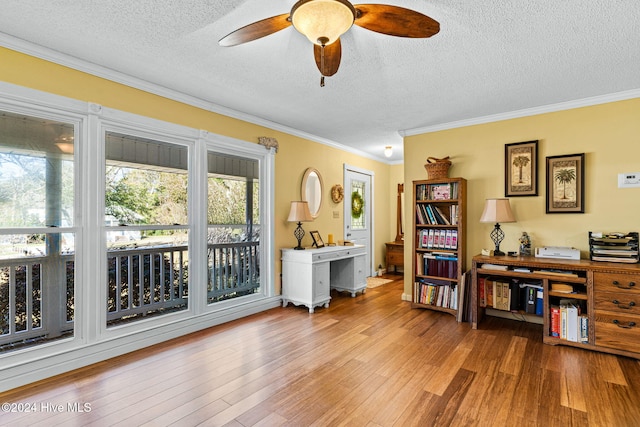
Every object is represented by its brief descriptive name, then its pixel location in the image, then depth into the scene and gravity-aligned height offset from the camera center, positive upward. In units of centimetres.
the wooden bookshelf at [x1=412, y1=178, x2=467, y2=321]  381 -39
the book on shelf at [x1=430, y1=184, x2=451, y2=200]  394 +26
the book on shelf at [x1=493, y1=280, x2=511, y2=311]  343 -91
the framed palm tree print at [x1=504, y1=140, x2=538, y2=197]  358 +50
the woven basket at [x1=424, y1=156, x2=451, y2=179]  402 +57
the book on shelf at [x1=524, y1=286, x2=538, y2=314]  327 -89
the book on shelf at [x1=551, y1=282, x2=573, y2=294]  297 -71
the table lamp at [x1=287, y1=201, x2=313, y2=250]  423 -1
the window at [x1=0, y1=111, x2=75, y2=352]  234 -13
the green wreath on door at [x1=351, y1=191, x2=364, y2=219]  578 +14
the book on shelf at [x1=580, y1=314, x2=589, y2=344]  286 -105
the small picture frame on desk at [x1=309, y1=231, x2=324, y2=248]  455 -39
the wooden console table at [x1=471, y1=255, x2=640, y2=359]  269 -75
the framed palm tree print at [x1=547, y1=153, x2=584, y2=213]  334 +31
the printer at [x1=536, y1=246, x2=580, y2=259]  313 -40
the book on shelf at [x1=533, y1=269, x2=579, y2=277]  297 -57
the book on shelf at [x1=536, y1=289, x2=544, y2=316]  323 -91
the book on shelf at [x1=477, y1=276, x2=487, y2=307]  354 -91
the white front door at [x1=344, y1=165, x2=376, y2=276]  562 +8
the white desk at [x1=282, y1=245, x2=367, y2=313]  402 -80
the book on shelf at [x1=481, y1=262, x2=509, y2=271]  334 -58
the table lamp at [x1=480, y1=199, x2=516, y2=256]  344 +0
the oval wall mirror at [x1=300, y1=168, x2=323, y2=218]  469 +35
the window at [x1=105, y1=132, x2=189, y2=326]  287 -13
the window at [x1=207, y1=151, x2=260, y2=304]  365 -17
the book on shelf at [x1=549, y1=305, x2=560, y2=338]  300 -103
